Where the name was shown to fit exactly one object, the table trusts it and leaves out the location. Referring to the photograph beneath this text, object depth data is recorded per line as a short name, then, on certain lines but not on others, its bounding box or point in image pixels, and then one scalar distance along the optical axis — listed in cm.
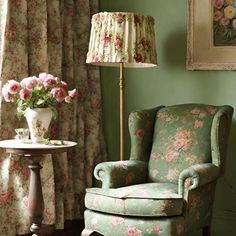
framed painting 506
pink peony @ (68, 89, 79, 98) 441
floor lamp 473
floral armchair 405
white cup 440
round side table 419
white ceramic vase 435
